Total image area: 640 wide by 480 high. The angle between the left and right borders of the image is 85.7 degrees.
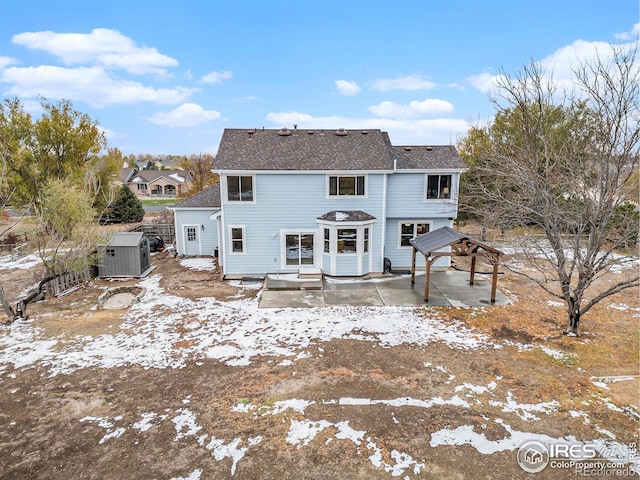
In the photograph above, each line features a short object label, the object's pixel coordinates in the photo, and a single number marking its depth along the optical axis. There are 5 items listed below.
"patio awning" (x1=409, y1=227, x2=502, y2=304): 12.89
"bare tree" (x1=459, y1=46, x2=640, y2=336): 8.98
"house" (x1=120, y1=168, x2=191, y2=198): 63.80
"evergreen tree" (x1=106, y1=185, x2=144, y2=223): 34.94
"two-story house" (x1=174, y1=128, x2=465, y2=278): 16.02
